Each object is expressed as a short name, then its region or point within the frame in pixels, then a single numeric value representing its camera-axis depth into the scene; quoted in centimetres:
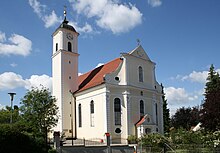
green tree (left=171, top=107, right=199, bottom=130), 4358
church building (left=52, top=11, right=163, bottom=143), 2571
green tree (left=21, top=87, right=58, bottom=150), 2083
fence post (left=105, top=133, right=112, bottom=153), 1981
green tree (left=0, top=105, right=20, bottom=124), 3998
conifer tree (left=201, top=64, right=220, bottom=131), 2257
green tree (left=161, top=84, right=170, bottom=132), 4195
